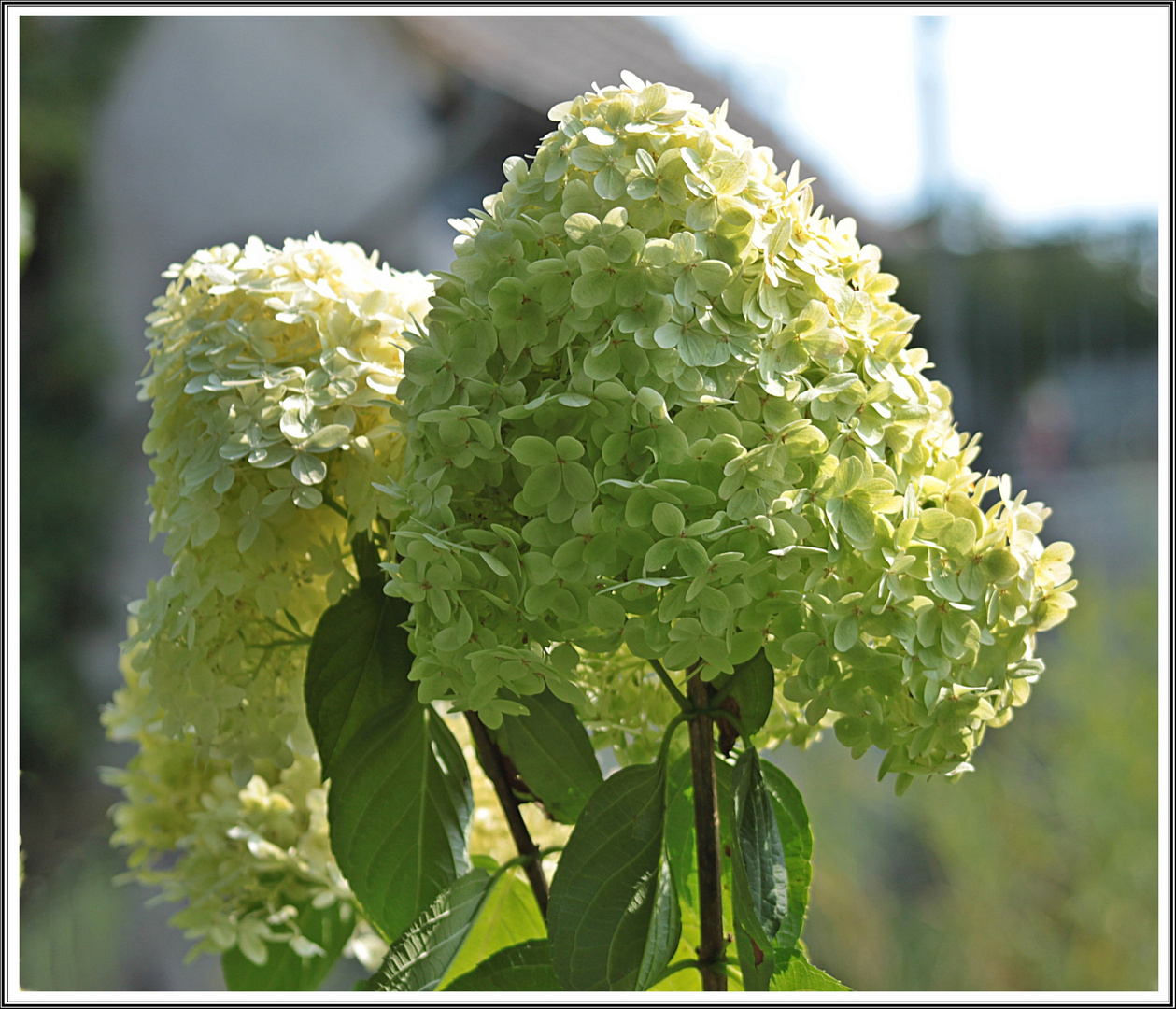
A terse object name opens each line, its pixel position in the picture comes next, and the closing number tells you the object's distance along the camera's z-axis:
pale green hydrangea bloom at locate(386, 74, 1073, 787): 1.43
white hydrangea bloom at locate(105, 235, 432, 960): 1.50
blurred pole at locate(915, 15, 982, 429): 6.88
